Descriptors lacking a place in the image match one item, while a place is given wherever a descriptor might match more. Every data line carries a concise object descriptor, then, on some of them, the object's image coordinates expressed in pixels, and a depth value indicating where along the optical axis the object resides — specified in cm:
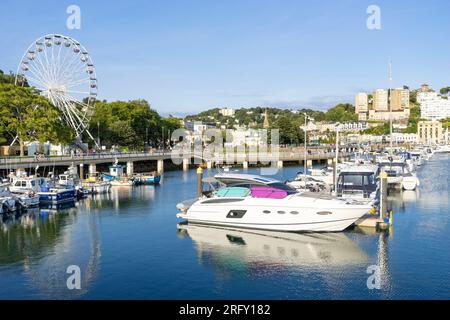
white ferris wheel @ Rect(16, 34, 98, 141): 7306
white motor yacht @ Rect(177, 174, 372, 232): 3238
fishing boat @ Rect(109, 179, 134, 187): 6538
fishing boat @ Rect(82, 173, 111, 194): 5742
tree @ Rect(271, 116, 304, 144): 13962
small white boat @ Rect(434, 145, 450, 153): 16098
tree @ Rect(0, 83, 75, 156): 6916
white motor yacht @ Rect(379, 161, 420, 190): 5659
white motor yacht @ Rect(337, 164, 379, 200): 3897
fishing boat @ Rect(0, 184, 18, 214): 4134
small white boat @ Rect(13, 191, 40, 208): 4441
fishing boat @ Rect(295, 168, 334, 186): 5878
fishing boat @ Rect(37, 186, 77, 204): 4688
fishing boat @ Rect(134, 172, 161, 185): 6894
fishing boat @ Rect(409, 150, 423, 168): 9476
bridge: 6544
